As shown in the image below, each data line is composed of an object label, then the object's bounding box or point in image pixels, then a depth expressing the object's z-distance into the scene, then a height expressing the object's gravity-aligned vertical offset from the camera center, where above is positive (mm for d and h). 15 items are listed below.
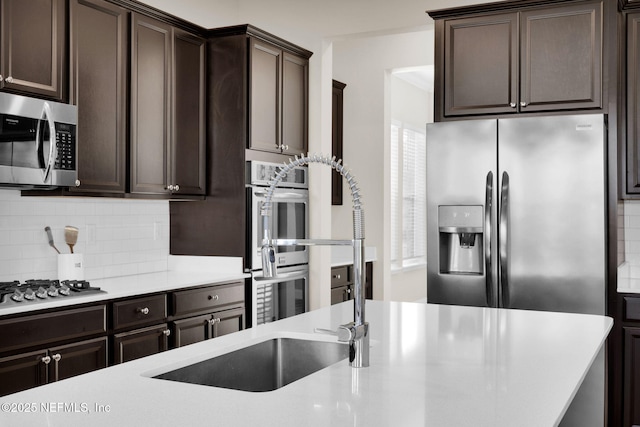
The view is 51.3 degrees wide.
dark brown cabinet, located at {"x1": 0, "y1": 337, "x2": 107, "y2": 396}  2789 -678
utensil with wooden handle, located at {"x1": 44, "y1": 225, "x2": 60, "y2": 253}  3662 -130
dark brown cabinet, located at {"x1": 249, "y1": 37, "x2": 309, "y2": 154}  4422 +793
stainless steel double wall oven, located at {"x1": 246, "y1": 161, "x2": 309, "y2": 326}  4340 -226
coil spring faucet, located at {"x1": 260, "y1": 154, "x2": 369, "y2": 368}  1692 -105
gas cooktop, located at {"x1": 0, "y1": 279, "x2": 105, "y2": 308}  2902 -359
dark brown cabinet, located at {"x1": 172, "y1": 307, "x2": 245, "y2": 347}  3750 -678
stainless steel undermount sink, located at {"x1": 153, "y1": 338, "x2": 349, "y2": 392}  1892 -455
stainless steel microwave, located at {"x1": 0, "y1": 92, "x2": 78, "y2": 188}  3053 +335
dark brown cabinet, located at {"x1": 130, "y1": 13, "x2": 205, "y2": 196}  3898 +636
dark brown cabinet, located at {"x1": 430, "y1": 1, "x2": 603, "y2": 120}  3703 +874
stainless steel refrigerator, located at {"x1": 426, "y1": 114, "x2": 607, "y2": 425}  3555 -8
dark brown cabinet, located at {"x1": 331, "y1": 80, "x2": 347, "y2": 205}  6344 +758
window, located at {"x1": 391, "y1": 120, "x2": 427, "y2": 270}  7855 +187
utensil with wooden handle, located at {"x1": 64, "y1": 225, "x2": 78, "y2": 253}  3705 -128
